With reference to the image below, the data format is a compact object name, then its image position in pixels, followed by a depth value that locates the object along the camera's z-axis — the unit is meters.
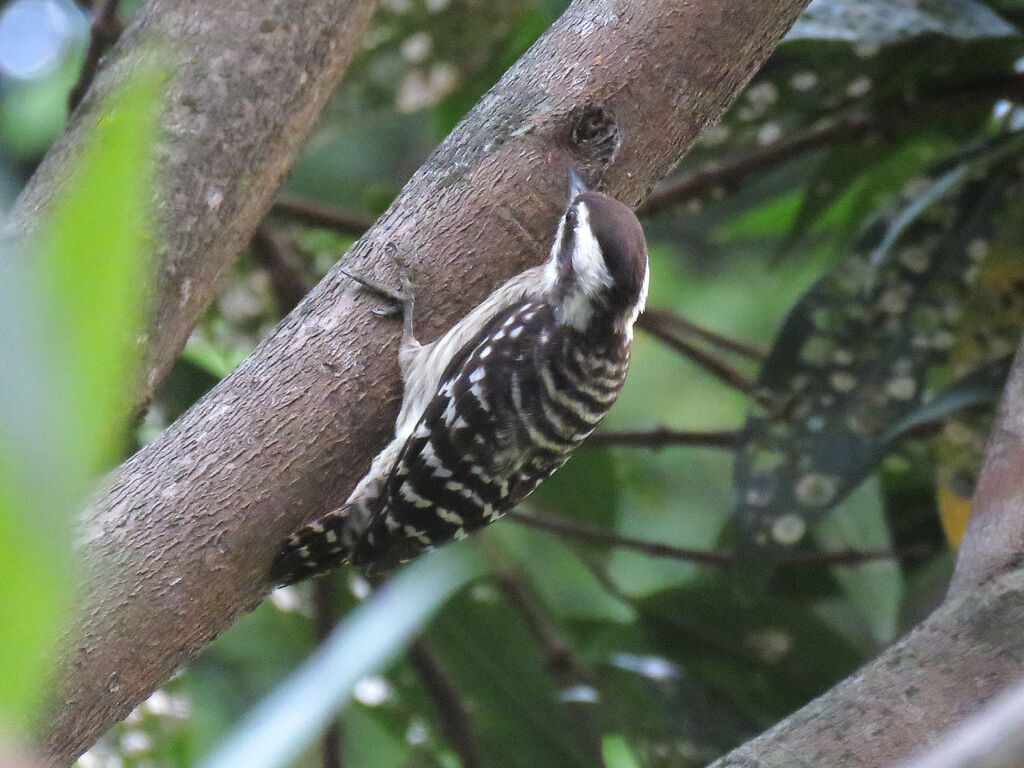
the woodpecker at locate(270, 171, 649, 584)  4.37
